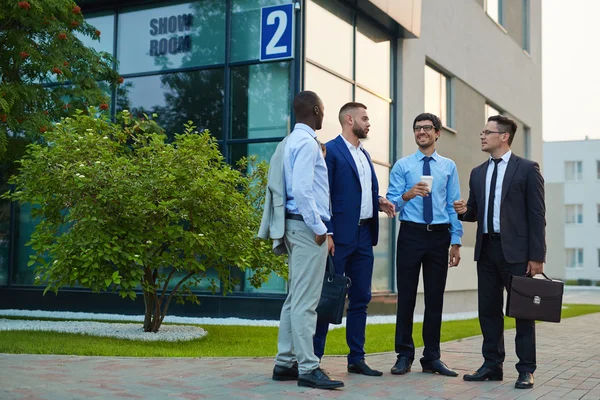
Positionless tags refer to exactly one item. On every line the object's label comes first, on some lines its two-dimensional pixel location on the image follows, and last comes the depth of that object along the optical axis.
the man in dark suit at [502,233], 5.98
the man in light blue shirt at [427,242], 6.37
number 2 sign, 12.08
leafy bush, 8.41
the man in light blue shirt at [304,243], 5.38
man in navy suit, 6.00
